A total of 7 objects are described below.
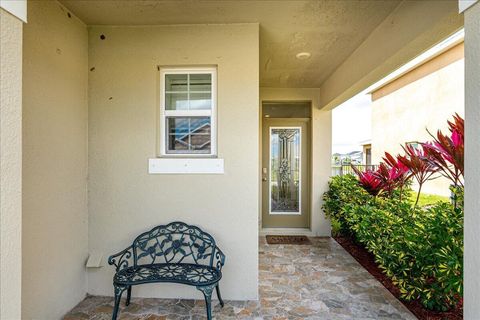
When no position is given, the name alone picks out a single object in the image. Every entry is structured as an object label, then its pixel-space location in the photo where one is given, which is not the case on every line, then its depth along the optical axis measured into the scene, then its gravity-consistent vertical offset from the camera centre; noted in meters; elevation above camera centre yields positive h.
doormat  4.62 -1.47
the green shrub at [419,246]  1.98 -0.79
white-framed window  2.79 +0.55
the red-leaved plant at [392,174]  3.43 -0.17
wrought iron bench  2.26 -1.01
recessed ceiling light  3.43 +1.47
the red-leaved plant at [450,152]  2.09 +0.09
